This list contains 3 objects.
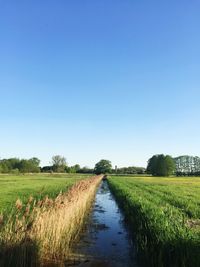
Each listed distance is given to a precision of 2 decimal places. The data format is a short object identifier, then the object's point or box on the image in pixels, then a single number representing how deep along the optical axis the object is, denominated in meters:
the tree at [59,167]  122.54
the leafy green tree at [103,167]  122.69
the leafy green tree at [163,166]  90.32
